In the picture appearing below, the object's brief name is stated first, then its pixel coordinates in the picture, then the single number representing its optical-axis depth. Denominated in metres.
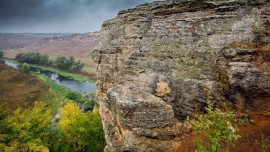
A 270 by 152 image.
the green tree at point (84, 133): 19.31
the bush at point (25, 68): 68.69
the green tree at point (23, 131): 13.27
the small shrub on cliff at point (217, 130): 6.39
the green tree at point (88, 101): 37.31
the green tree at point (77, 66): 76.05
